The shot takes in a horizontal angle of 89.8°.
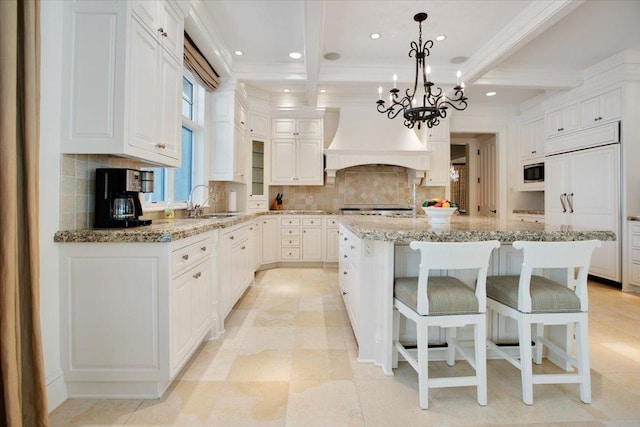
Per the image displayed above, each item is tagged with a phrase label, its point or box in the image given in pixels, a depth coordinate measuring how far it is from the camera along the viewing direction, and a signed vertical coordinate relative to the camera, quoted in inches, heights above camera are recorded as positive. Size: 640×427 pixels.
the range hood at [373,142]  205.9 +44.2
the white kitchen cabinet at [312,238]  202.5 -17.1
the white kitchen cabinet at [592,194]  155.3 +8.6
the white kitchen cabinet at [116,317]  65.1 -21.6
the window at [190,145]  137.9 +31.1
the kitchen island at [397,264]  69.1 -13.5
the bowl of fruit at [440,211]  87.0 -0.1
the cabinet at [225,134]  159.0 +38.4
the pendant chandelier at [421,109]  112.8 +36.5
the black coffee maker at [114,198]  73.2 +3.1
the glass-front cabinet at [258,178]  200.4 +20.9
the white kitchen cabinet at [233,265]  103.2 -20.0
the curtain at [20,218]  44.8 -0.9
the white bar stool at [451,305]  62.5 -18.9
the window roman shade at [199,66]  121.1 +60.4
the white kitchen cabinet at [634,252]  146.1 -19.3
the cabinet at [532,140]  208.8 +47.5
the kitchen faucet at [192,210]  125.9 +0.5
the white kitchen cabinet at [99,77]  66.2 +28.1
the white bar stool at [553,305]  64.6 -19.4
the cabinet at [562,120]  176.9 +51.7
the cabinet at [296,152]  211.0 +39.1
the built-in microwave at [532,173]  205.3 +24.8
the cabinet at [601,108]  154.5 +51.5
